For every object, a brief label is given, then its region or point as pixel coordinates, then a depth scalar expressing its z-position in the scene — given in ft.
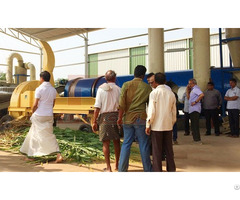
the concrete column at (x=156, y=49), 30.22
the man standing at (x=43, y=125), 13.94
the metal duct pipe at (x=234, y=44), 27.86
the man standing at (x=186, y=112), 24.09
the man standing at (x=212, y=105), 24.25
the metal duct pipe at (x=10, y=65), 56.29
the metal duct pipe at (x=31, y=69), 56.08
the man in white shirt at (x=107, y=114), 11.92
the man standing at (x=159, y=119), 10.63
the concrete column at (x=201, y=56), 29.45
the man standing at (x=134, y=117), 11.04
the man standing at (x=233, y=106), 22.59
